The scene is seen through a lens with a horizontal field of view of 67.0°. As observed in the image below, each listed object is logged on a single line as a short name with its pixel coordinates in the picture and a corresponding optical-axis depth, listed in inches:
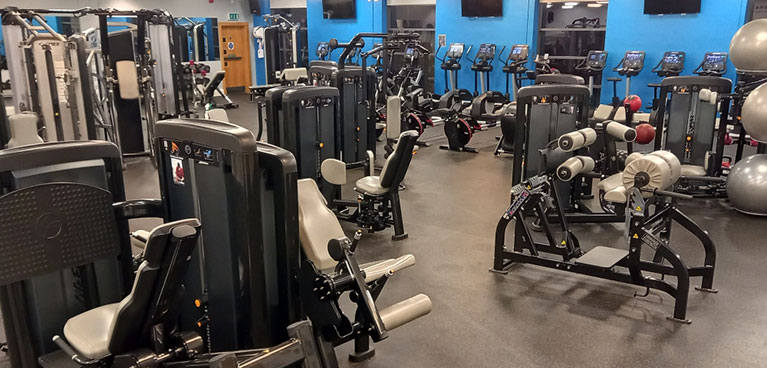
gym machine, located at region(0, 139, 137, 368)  83.8
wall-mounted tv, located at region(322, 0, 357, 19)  574.9
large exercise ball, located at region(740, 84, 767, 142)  195.0
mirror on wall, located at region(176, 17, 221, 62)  612.7
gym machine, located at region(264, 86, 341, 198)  191.0
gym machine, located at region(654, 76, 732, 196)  241.9
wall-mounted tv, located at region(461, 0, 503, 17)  498.9
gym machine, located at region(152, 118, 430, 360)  83.4
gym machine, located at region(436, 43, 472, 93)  510.6
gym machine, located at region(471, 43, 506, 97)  493.7
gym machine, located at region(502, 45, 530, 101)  449.9
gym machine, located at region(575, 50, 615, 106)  434.6
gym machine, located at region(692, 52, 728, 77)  381.7
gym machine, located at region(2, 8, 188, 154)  263.7
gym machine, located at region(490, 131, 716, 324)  142.5
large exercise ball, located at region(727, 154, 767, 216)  215.5
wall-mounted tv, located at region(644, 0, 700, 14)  404.5
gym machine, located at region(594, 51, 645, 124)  420.5
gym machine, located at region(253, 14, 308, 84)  547.8
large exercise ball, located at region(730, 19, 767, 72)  196.4
